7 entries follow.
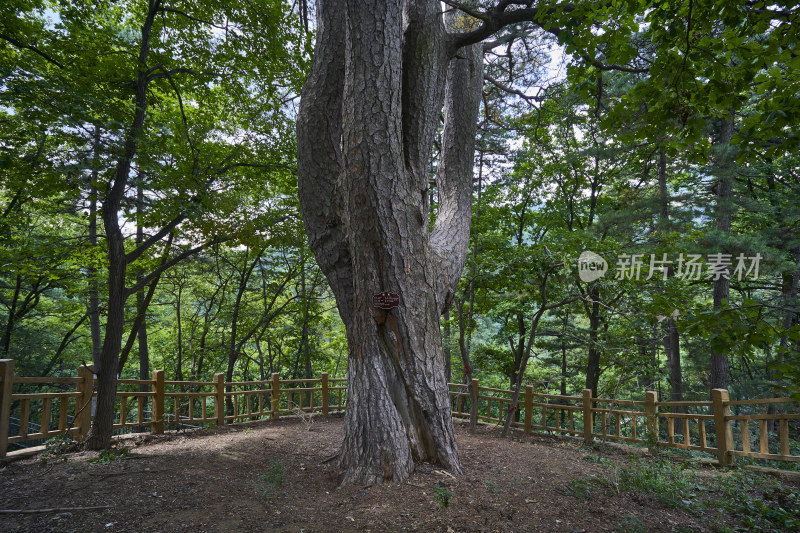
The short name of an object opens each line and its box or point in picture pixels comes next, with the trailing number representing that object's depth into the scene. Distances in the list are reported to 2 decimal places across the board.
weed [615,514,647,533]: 2.86
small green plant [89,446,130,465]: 4.67
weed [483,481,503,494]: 3.50
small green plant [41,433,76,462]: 4.96
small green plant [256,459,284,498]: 3.65
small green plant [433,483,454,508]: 3.10
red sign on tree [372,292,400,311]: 3.81
